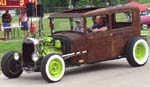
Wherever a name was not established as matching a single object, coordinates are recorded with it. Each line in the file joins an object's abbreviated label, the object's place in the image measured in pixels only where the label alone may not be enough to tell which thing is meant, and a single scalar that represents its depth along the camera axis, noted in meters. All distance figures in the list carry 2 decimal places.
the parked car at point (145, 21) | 30.44
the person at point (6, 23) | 25.45
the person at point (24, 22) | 26.17
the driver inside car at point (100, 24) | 11.74
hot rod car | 10.59
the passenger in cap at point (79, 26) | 11.31
